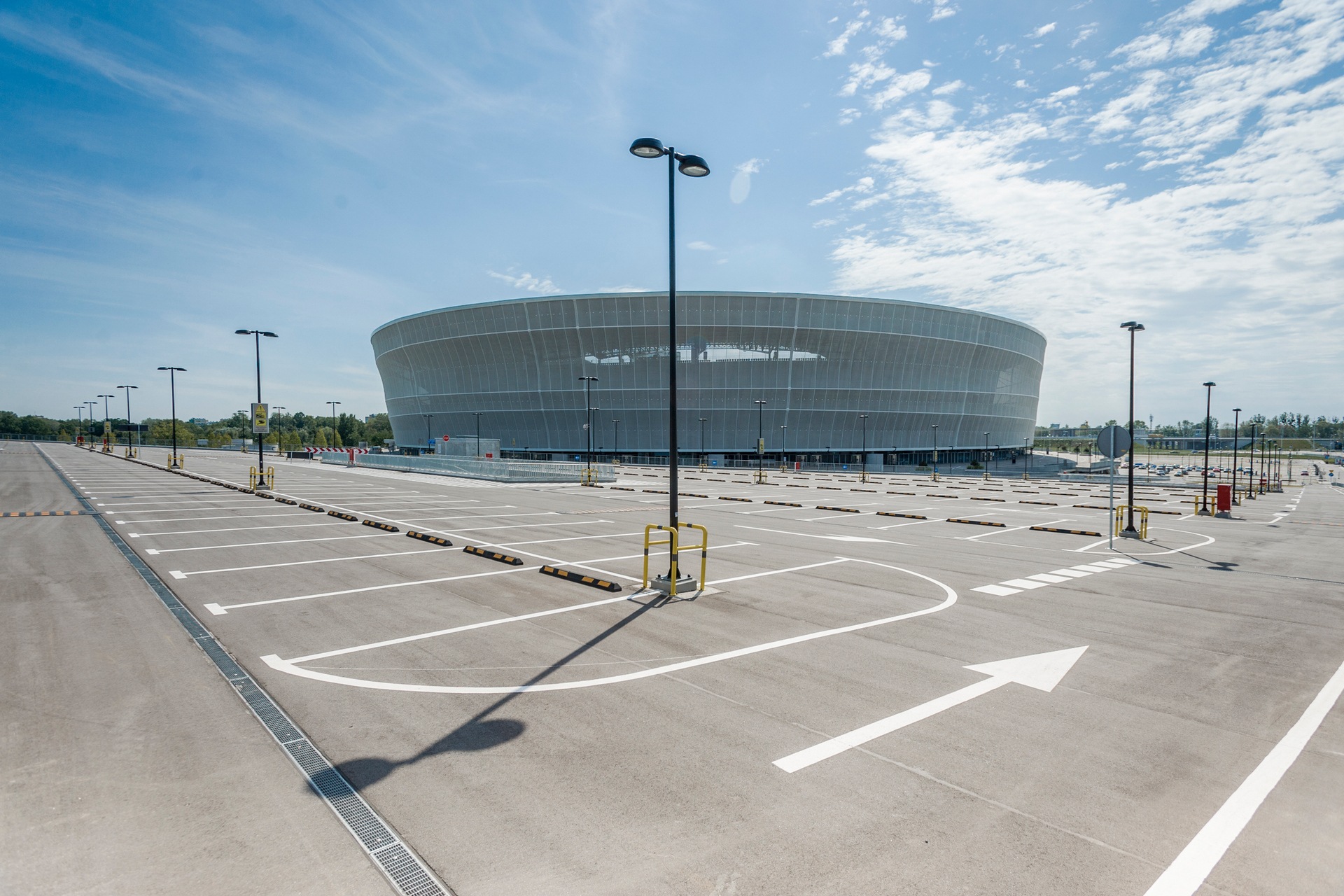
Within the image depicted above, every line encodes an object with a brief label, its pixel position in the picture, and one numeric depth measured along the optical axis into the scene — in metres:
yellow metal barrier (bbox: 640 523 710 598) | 11.70
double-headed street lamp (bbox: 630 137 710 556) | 11.28
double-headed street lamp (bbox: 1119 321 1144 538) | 20.01
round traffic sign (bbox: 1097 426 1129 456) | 18.00
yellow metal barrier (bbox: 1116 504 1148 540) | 19.88
